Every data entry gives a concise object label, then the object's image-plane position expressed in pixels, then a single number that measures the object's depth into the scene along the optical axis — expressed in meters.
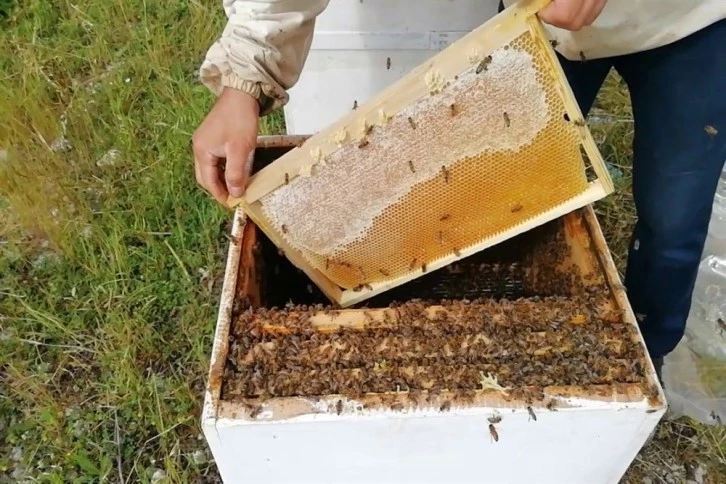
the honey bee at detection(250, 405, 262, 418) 1.18
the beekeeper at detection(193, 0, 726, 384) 1.35
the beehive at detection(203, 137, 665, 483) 1.18
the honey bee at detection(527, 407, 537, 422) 1.17
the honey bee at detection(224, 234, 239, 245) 1.55
